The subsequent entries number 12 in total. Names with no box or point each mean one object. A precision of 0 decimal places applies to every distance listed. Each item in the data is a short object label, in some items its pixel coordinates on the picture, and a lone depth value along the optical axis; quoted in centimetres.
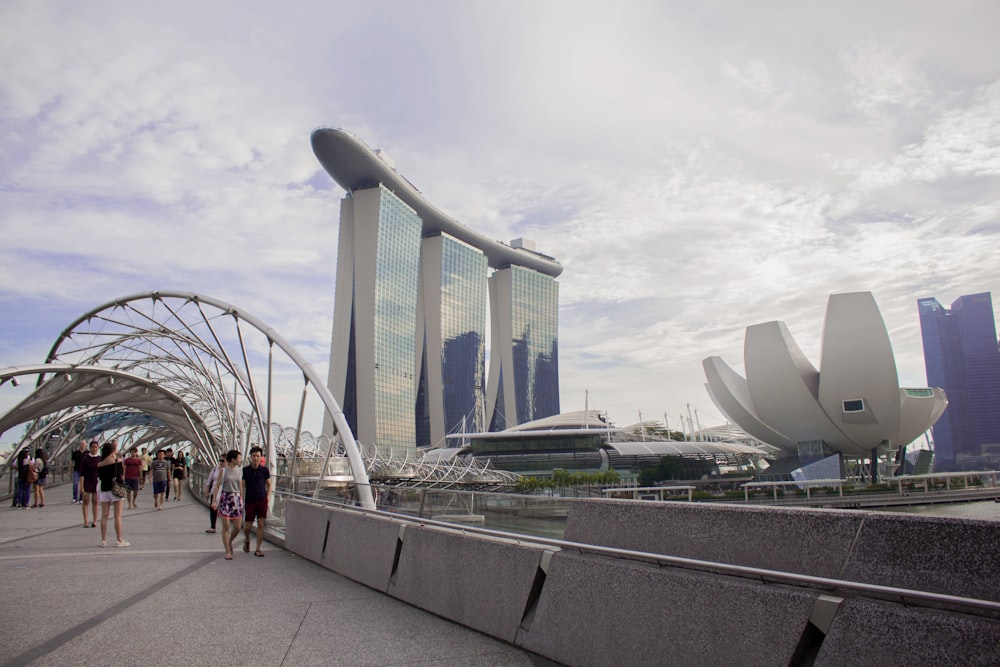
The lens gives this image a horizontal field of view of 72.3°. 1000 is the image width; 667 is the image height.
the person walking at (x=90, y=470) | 1371
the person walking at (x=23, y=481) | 2041
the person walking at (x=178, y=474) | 2681
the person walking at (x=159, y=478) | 2094
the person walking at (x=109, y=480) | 1126
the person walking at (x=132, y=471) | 1920
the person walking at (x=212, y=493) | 1402
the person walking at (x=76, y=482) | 2080
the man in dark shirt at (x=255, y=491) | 1103
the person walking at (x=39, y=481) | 2157
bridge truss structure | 2189
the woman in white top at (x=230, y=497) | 1067
